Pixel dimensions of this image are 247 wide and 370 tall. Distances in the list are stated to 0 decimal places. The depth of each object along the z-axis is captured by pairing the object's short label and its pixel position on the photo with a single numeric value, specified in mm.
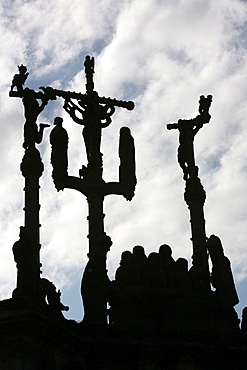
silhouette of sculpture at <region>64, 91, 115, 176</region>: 24125
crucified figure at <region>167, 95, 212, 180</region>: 25109
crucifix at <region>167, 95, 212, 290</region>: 22797
